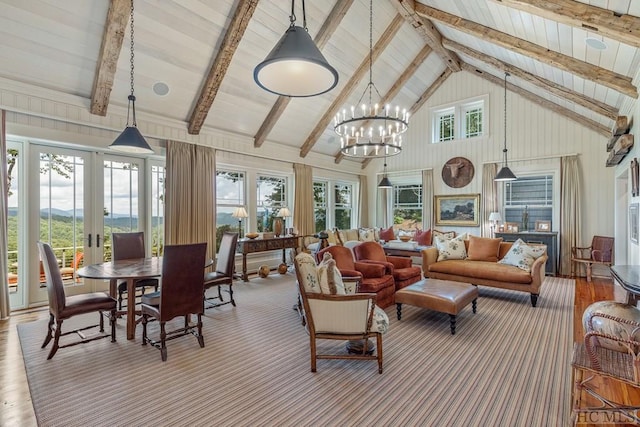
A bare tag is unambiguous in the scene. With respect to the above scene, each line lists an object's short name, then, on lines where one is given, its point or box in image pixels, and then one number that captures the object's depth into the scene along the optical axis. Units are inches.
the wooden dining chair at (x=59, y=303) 122.3
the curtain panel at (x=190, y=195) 227.1
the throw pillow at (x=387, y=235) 343.6
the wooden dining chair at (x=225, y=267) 177.2
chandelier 175.3
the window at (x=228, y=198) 273.9
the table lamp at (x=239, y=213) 259.0
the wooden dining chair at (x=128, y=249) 174.2
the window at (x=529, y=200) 295.9
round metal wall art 334.0
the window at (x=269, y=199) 305.9
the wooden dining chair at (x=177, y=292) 123.4
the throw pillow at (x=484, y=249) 224.1
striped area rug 87.8
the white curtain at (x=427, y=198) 356.2
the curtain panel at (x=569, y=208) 273.1
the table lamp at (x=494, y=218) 297.6
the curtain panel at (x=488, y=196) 316.5
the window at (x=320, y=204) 373.1
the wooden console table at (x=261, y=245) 254.5
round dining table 128.1
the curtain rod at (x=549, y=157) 279.1
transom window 333.4
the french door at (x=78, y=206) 186.9
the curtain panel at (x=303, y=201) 324.5
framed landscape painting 329.4
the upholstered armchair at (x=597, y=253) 245.8
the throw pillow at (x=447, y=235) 244.8
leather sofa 186.1
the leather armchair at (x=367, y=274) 169.3
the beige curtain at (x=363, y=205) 403.9
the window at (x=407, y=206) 376.2
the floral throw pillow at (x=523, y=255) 196.2
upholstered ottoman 144.5
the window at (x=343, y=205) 397.4
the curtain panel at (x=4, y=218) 162.7
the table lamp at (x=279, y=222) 287.9
